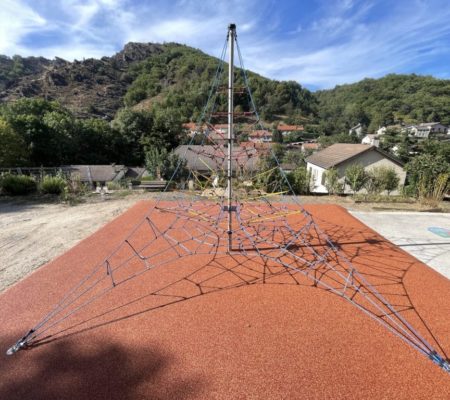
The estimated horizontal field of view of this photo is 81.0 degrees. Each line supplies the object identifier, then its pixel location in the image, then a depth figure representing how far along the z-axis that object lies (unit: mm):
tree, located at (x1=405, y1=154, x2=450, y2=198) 7871
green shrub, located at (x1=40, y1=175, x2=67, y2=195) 8172
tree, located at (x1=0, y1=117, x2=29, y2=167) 19781
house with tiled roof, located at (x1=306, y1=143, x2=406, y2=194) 14695
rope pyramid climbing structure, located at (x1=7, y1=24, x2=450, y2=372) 2838
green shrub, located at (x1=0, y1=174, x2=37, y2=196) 8125
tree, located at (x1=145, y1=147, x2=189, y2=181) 12398
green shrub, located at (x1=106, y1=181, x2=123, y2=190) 9782
